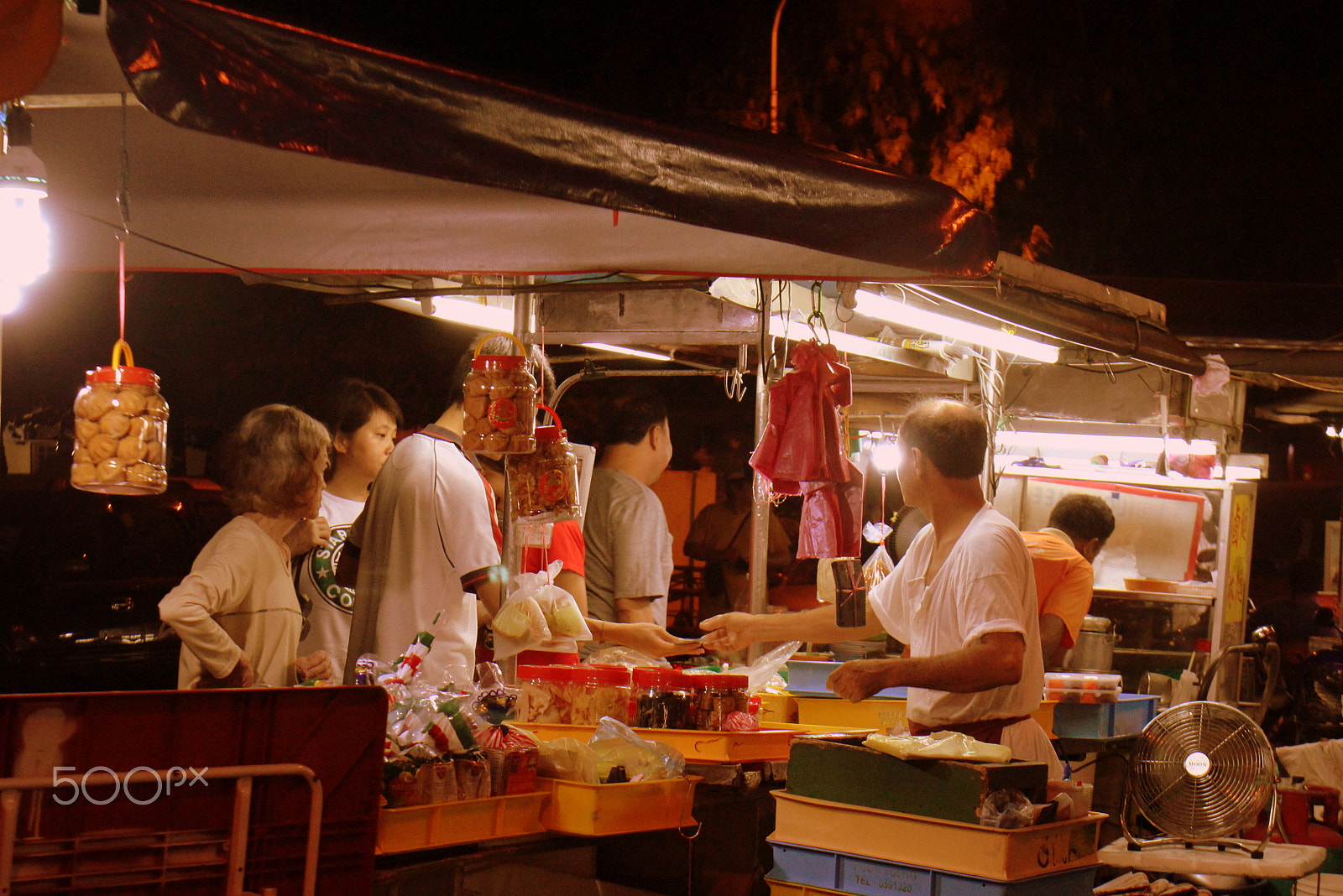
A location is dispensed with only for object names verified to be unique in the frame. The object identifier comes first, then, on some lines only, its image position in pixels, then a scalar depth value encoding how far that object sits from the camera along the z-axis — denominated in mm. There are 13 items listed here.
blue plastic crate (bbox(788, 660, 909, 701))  4949
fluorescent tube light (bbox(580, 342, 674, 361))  6493
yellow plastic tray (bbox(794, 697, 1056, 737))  4738
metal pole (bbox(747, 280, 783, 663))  5293
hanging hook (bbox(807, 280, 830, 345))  4324
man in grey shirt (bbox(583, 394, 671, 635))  5535
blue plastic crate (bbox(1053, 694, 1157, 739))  6098
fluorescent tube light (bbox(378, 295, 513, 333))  5508
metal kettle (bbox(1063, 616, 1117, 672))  6887
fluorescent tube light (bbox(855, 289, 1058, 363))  5145
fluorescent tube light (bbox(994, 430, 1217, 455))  9156
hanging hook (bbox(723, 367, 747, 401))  5423
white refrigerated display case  8766
